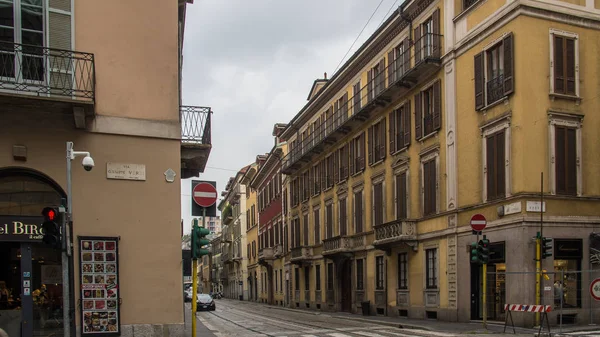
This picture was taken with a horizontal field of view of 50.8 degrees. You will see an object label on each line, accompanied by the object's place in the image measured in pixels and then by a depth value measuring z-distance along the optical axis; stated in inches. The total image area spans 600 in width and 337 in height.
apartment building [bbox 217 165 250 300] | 3078.2
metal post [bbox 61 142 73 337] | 413.7
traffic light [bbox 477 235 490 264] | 756.6
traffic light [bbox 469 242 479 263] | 757.9
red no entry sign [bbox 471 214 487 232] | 767.1
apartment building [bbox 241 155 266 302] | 2686.0
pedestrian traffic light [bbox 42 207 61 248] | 407.5
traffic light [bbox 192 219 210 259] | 450.9
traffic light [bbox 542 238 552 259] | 780.6
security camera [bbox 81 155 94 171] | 445.0
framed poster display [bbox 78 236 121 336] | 491.9
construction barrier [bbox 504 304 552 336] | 640.9
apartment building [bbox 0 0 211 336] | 481.7
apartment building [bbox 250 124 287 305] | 2137.1
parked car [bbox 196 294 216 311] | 1595.7
